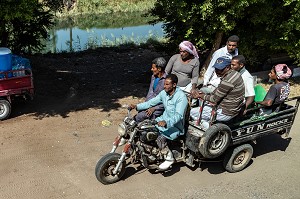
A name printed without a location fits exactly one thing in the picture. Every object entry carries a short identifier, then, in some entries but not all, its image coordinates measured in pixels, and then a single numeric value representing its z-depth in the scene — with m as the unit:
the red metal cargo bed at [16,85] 7.49
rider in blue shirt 5.33
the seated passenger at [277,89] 5.95
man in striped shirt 5.38
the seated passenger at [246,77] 5.75
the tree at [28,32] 12.11
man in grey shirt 6.52
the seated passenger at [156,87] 5.84
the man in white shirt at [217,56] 6.65
